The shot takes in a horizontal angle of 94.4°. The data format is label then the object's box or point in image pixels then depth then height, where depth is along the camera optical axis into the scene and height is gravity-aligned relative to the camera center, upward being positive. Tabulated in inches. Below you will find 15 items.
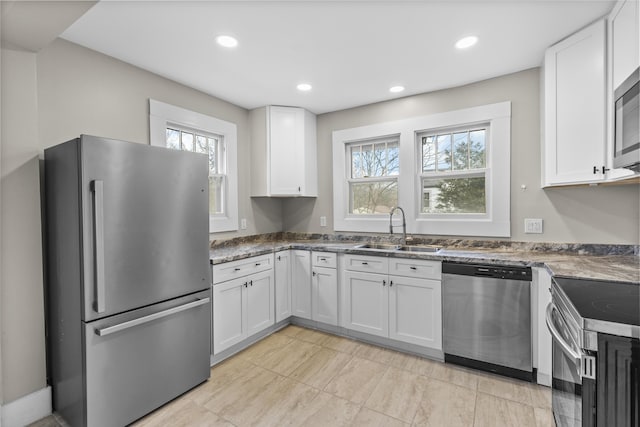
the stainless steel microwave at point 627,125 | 53.1 +15.7
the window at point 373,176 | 132.4 +14.9
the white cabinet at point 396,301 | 96.8 -32.6
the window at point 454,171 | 114.2 +14.6
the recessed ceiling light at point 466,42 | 81.4 +46.5
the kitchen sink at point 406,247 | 117.1 -16.1
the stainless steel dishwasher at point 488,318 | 83.6 -32.9
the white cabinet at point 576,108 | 75.5 +26.7
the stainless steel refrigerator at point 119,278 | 63.7 -16.0
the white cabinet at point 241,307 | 95.2 -34.3
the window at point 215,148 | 110.8 +25.5
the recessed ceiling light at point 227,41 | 80.0 +46.4
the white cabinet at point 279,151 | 134.2 +26.6
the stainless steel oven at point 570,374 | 43.1 -27.6
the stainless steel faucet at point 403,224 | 121.4 -6.9
